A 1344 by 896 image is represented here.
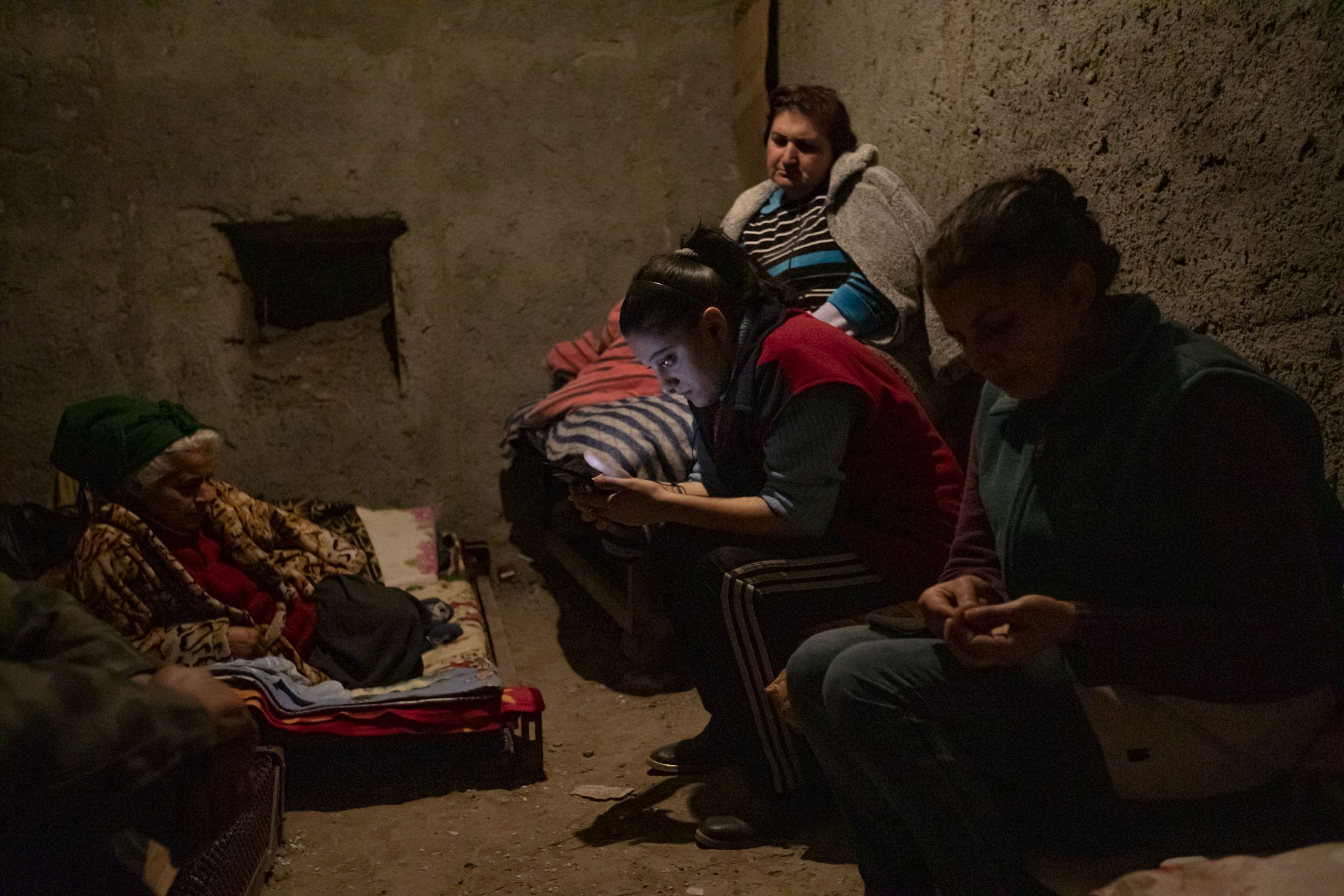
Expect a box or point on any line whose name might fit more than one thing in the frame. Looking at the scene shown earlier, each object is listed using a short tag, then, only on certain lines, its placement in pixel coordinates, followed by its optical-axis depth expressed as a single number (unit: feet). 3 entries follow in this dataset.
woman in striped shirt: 9.67
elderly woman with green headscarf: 8.64
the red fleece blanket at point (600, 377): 11.91
